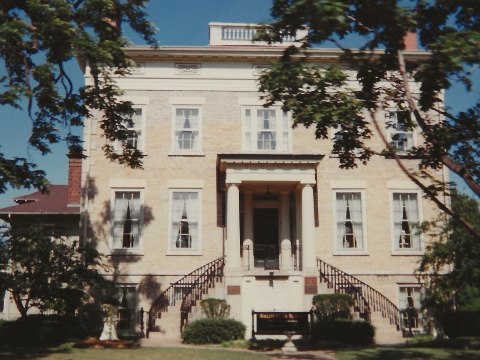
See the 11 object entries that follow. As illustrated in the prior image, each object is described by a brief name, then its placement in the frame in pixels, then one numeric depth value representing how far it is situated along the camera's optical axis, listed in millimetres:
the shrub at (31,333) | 17031
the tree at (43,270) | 17203
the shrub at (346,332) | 18688
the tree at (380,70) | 10273
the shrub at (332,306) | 19484
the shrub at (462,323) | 20094
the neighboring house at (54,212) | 28156
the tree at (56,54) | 13367
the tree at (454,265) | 18953
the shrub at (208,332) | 18438
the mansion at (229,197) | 21922
